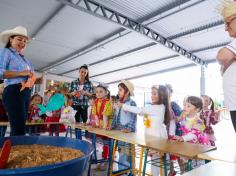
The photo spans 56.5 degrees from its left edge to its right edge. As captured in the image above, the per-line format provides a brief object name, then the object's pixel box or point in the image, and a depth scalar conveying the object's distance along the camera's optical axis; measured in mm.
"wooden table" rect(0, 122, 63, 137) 3078
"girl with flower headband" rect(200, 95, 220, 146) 2938
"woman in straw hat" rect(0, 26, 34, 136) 1431
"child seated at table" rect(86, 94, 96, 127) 3088
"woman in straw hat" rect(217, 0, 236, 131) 1082
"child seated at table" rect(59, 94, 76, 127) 3394
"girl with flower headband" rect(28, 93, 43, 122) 4026
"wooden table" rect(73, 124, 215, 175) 1351
